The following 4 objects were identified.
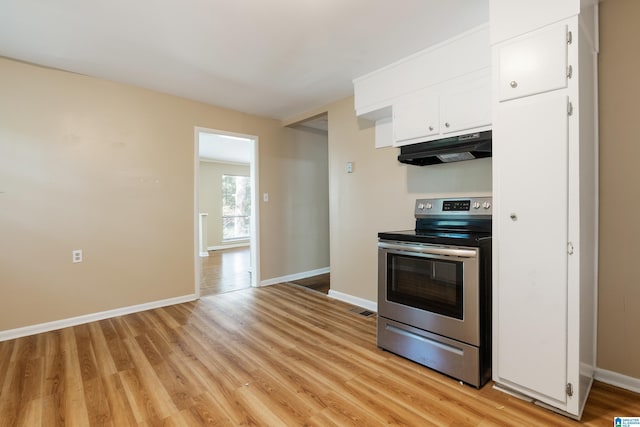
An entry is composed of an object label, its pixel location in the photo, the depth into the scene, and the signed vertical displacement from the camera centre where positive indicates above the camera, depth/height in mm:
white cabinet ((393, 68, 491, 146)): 2176 +793
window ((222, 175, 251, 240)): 8734 +140
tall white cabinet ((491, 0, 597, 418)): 1575 +63
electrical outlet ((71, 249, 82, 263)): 3031 -431
